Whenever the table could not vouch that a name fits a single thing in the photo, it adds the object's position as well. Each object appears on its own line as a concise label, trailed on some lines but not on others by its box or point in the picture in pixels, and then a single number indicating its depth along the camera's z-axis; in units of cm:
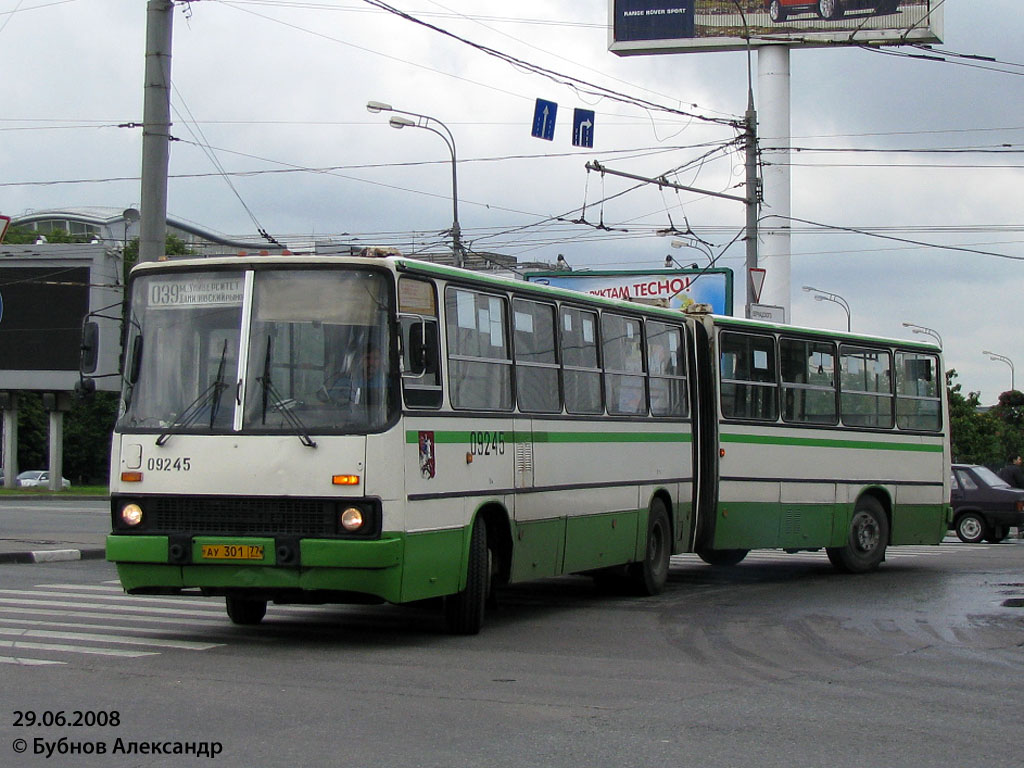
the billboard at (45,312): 5512
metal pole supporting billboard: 5381
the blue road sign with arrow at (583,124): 3222
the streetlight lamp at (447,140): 3200
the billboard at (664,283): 3969
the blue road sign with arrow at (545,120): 3180
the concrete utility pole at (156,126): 1778
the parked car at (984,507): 2828
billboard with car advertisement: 5422
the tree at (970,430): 6538
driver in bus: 1130
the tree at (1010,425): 5552
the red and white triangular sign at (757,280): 2928
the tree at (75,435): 8294
